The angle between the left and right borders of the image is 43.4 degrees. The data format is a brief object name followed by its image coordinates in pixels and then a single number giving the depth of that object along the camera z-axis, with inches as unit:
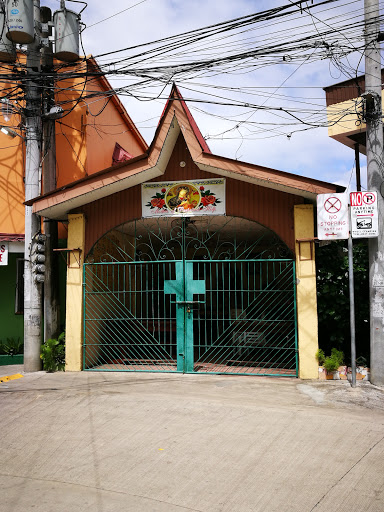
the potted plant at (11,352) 421.1
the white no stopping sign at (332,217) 302.7
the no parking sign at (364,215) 297.6
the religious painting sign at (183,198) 349.4
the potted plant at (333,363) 315.9
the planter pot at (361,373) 314.3
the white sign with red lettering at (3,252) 397.6
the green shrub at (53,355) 363.3
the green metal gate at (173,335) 350.0
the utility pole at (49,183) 372.8
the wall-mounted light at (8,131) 382.9
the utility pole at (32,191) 364.5
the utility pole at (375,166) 298.4
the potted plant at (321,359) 320.8
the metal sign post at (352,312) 298.6
